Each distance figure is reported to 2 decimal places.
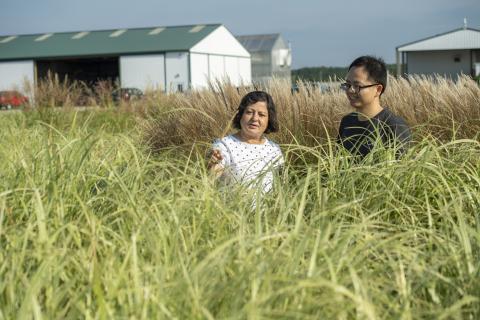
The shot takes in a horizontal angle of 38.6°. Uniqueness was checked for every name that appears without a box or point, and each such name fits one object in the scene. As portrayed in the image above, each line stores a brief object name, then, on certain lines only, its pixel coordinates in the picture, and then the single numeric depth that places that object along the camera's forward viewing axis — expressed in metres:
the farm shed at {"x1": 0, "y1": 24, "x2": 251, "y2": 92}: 32.62
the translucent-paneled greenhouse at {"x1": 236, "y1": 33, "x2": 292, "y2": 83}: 42.03
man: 3.35
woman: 3.23
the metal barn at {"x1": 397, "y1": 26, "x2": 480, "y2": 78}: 37.16
